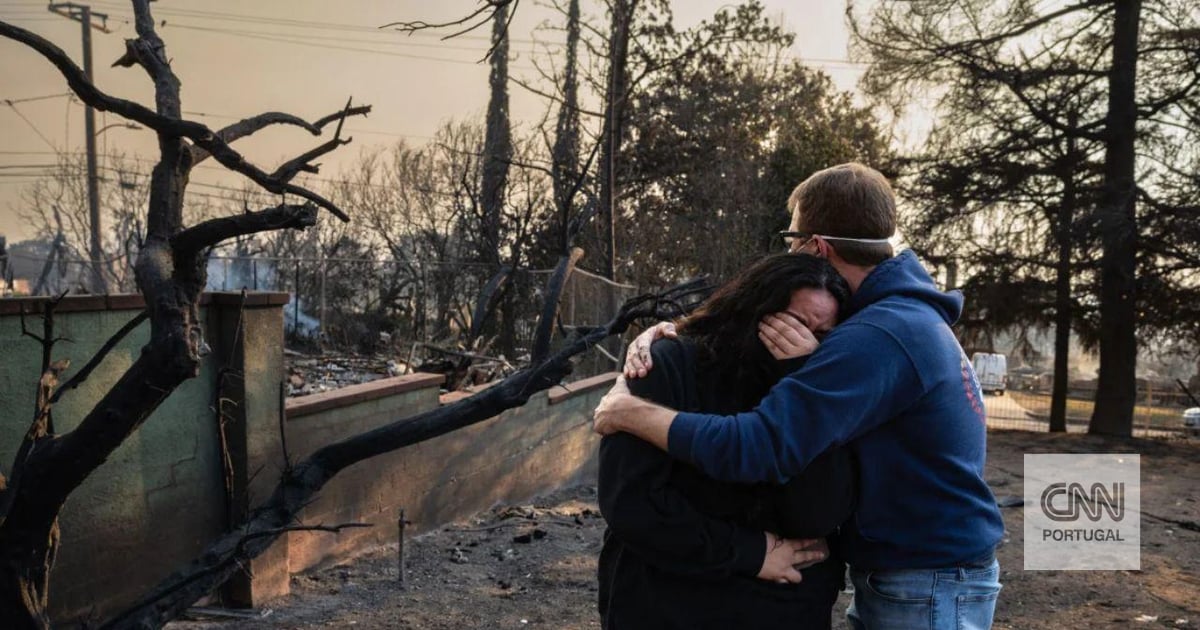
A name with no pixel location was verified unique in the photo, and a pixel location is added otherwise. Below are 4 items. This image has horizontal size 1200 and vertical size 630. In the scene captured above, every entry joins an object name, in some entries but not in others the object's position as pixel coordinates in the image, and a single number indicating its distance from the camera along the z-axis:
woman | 1.91
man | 1.85
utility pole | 15.98
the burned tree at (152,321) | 2.72
